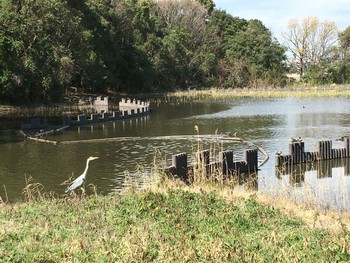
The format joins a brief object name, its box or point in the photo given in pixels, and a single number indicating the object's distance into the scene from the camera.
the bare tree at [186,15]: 78.00
